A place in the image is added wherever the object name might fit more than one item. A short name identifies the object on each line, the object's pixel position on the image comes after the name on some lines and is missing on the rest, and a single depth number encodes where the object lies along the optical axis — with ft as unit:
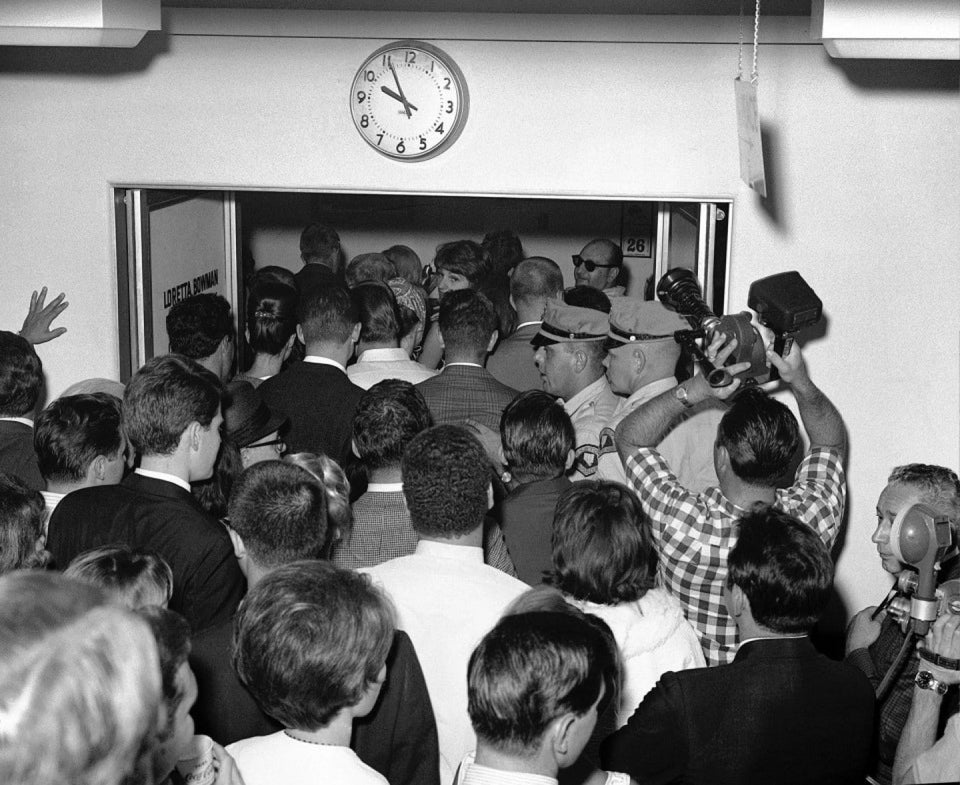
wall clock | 13.61
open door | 14.96
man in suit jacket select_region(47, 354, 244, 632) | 8.96
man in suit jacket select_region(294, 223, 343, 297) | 21.49
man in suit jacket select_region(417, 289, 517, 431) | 13.98
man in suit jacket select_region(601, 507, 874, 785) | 7.10
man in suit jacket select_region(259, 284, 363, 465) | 13.67
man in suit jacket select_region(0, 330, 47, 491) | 11.44
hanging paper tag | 10.97
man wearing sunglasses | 21.16
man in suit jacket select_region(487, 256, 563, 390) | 16.93
